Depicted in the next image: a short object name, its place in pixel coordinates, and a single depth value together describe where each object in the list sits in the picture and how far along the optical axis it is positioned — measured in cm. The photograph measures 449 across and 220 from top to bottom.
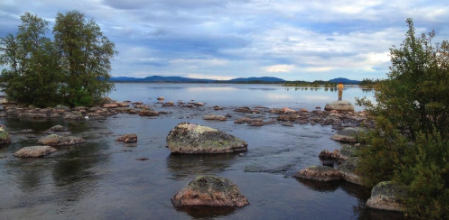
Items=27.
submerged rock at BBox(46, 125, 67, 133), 2769
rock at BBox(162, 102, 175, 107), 5972
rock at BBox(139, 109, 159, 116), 4262
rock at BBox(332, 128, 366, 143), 2580
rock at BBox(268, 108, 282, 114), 4778
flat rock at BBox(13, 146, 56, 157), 1855
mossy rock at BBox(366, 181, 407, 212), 1184
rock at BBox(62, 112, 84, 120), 3662
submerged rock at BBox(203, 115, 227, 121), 3848
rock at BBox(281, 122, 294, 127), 3454
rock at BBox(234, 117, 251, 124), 3603
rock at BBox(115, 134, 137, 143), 2409
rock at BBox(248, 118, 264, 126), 3442
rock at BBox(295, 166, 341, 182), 1545
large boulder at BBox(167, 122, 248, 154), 2047
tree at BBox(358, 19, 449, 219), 1040
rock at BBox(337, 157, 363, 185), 1504
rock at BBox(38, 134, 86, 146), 2179
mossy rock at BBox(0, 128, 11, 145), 2180
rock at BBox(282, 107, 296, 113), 4802
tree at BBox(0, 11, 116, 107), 4534
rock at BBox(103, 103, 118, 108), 5178
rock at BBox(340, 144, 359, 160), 1900
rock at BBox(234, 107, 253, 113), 4886
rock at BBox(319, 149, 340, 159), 1969
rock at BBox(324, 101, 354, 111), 5181
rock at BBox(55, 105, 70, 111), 4469
